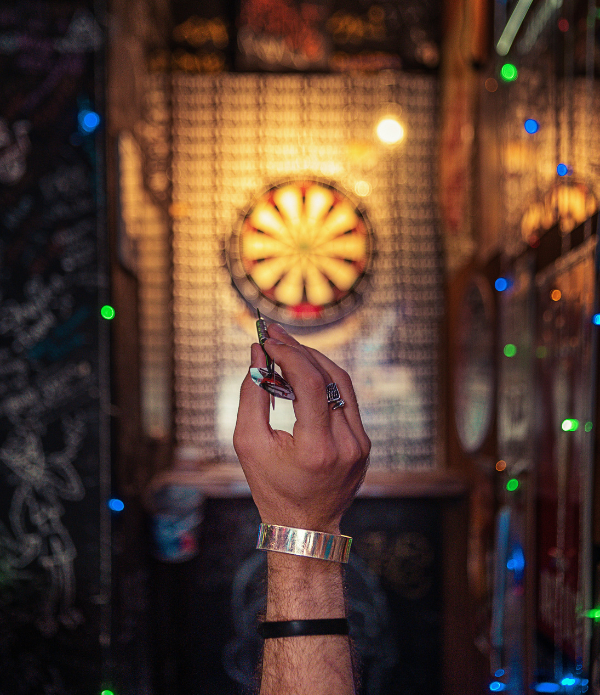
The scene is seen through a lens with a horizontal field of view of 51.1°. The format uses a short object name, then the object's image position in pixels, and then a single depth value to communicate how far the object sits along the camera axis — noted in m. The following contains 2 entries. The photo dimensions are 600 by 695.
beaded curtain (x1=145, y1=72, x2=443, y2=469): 3.59
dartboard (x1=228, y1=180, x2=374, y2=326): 3.56
